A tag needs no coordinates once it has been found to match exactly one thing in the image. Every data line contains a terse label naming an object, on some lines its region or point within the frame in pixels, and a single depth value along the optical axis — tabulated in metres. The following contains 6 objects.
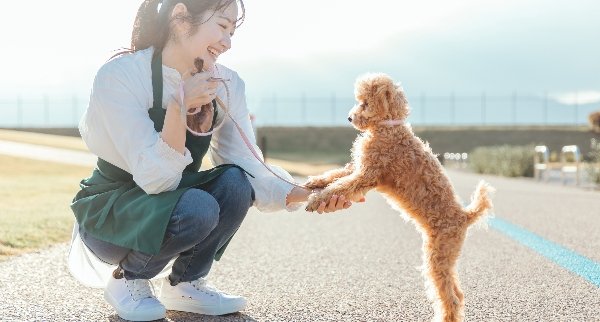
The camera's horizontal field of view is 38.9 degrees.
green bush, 26.58
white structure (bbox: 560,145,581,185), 18.93
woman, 3.68
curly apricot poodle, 3.59
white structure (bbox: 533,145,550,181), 21.31
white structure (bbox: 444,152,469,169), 38.28
